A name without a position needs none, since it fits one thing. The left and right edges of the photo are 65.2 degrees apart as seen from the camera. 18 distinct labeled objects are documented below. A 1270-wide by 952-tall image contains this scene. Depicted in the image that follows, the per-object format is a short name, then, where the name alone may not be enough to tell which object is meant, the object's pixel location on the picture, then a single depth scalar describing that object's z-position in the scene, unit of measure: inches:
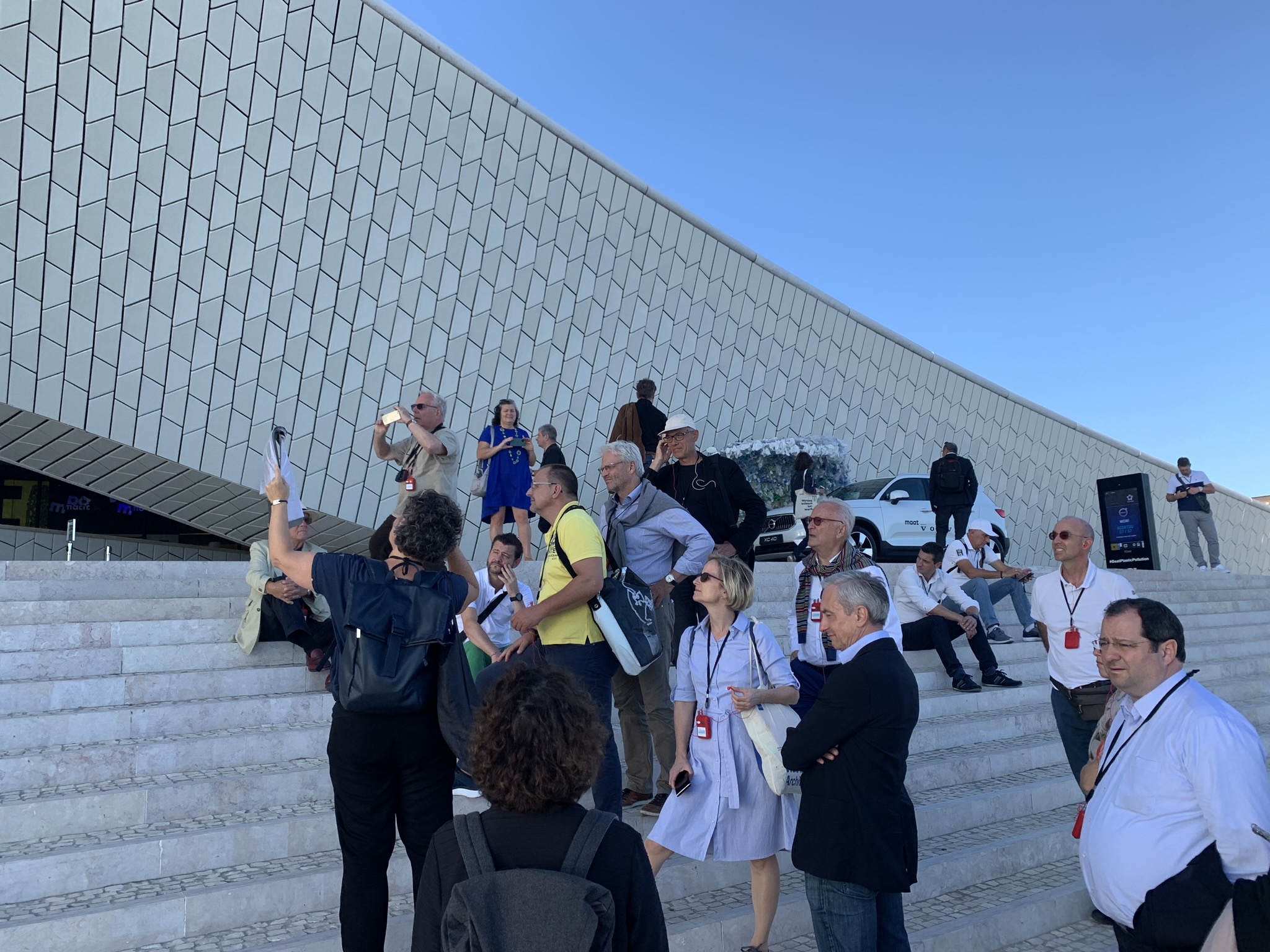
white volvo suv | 446.0
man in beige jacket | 199.2
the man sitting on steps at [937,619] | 265.1
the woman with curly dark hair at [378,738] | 97.5
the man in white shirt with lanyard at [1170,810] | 82.0
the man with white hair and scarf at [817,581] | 146.2
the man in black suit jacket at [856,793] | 96.6
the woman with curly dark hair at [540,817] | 58.5
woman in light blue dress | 124.5
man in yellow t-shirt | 129.4
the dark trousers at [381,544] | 127.0
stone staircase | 124.3
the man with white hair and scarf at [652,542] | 152.2
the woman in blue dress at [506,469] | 292.5
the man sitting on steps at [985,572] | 314.8
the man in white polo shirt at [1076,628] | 151.6
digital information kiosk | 521.7
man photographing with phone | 209.0
